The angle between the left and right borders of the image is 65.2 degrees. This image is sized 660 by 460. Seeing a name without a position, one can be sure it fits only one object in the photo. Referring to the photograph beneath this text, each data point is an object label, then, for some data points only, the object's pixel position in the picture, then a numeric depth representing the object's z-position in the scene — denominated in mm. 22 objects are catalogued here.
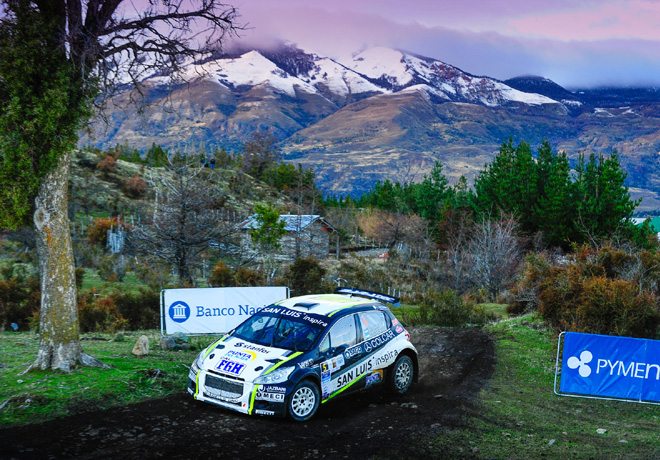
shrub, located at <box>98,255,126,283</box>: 30719
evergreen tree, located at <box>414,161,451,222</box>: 72000
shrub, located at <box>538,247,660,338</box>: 14164
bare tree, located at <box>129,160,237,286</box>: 27453
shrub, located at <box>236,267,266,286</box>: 27955
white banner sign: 16281
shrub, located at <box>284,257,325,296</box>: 27953
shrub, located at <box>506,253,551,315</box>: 18577
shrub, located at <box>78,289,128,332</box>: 18406
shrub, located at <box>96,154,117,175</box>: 77375
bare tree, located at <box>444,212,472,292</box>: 39428
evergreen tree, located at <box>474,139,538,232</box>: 51156
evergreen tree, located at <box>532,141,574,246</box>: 46969
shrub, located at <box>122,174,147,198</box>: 73750
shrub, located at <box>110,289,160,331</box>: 19703
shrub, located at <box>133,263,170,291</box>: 29466
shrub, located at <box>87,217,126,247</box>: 51031
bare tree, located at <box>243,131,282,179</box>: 110006
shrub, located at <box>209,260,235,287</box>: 27656
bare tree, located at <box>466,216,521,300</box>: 36625
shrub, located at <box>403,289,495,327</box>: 20828
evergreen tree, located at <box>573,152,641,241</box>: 44219
